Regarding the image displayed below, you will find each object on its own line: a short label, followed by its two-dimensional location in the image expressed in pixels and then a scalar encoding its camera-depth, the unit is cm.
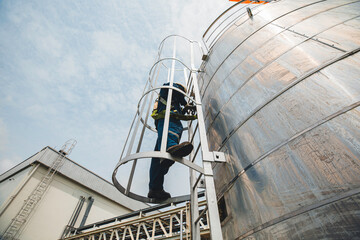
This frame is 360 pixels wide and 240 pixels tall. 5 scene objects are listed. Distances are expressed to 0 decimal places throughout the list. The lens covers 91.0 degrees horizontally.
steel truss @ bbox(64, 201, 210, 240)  758
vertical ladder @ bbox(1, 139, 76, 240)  1037
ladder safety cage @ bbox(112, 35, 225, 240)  170
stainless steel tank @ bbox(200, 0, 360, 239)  119
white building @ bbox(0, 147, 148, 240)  1136
